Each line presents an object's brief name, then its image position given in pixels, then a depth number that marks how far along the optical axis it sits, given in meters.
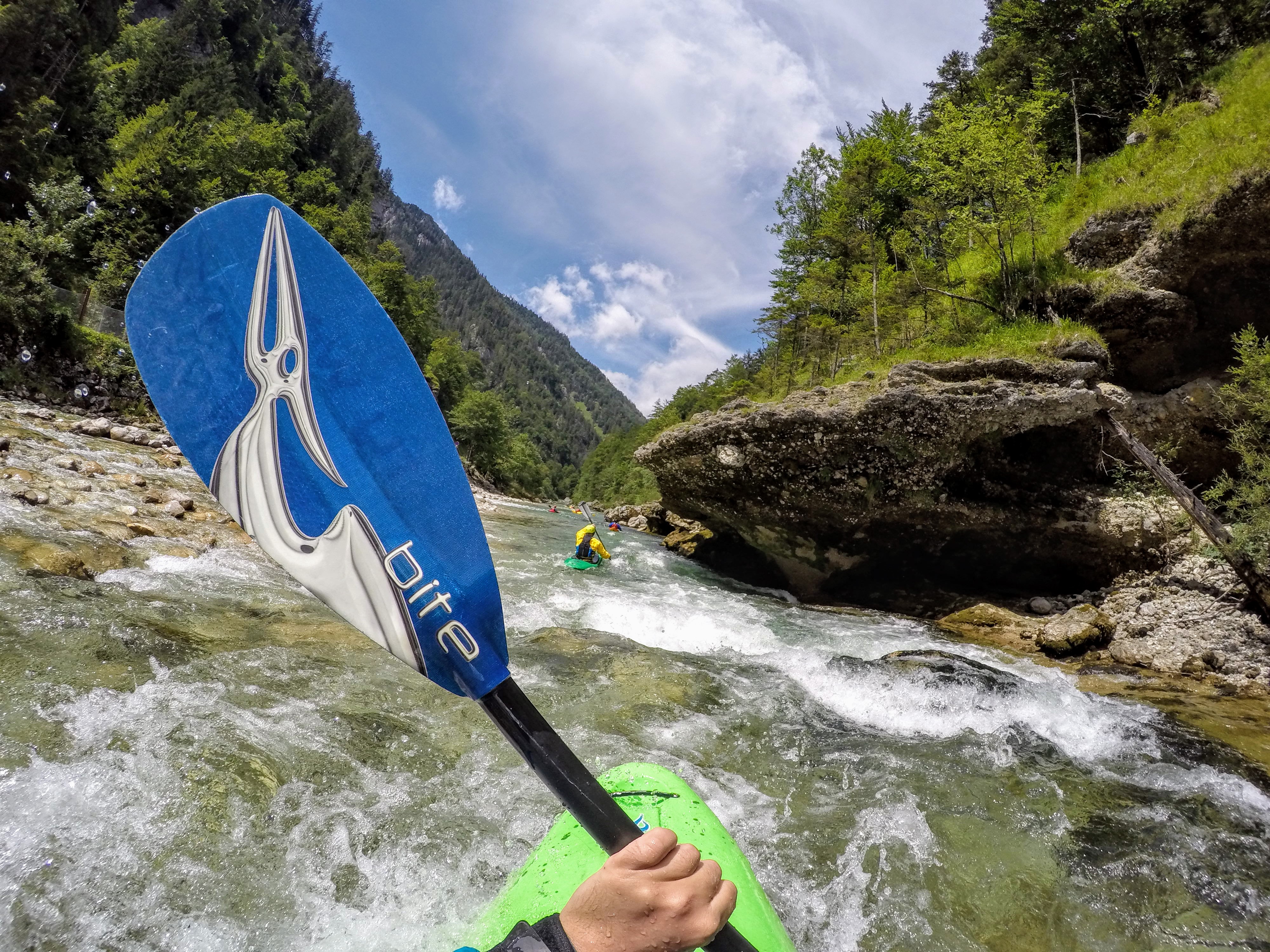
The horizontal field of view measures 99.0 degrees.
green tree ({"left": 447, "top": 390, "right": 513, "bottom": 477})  41.53
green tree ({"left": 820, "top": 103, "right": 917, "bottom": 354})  14.31
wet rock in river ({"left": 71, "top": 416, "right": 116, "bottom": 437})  10.66
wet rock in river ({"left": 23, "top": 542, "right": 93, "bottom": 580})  3.74
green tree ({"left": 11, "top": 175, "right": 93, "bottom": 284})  14.52
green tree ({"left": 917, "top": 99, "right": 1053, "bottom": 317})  9.59
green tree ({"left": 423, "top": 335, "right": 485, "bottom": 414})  41.59
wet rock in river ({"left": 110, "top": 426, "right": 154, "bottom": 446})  11.29
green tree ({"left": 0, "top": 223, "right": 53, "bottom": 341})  11.68
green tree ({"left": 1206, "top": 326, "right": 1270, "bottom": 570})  6.21
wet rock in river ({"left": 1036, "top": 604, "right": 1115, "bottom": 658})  6.86
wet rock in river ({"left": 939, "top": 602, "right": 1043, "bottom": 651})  7.59
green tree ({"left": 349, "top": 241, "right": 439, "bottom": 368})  35.91
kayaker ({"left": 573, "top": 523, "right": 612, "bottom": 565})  10.51
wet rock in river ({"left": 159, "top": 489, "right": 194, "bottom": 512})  7.00
